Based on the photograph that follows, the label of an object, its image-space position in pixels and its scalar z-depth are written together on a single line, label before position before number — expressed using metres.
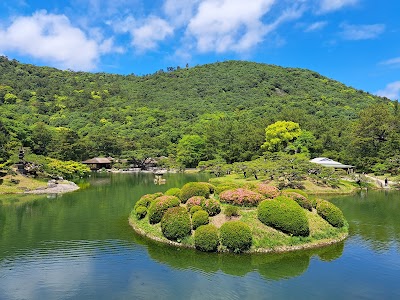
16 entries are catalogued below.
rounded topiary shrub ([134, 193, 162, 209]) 20.36
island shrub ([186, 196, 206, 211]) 17.76
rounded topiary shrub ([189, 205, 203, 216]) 17.11
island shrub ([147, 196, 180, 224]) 17.78
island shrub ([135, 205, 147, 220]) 19.50
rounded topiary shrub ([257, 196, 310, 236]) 15.78
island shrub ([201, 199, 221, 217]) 17.08
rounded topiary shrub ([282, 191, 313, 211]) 18.44
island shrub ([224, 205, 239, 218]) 16.75
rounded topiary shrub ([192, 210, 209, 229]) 16.05
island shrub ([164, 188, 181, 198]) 20.06
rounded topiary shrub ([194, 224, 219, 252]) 14.82
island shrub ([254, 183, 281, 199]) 18.67
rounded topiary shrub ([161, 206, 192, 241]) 15.91
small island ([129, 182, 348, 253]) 15.03
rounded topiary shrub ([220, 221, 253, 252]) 14.65
